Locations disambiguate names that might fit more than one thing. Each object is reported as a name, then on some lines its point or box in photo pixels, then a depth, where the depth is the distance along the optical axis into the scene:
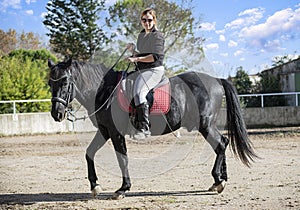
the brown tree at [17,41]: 41.38
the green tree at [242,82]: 21.05
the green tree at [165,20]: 19.30
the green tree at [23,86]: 17.73
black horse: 5.28
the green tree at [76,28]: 25.98
